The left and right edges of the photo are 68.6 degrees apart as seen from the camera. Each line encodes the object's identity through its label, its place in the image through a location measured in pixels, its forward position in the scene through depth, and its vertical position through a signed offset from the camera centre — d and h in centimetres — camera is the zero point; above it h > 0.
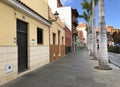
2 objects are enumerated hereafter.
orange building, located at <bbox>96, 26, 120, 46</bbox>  3342 +599
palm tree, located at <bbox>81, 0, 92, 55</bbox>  1358 +605
